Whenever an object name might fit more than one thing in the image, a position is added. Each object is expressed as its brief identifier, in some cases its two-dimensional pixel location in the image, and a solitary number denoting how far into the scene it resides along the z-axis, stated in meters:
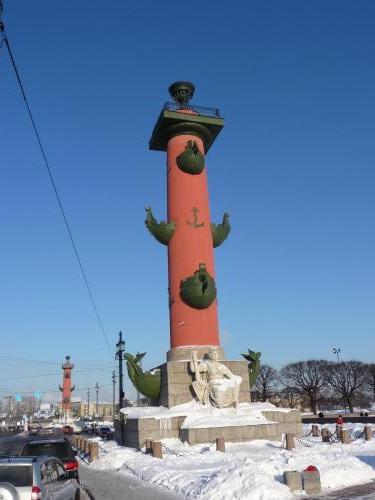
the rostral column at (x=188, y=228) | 28.47
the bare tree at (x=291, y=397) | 86.81
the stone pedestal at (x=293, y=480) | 12.85
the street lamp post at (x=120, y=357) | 35.84
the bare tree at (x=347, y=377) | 80.69
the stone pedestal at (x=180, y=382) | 25.86
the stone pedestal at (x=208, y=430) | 23.08
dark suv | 15.76
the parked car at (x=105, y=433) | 39.98
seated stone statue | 25.12
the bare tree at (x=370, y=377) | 80.38
